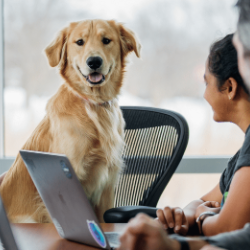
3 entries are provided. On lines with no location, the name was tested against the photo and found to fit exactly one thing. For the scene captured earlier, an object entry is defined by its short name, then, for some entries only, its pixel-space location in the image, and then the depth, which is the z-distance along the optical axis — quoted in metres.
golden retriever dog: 2.28
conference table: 1.91
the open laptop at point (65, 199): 1.50
